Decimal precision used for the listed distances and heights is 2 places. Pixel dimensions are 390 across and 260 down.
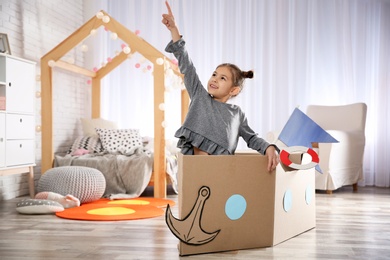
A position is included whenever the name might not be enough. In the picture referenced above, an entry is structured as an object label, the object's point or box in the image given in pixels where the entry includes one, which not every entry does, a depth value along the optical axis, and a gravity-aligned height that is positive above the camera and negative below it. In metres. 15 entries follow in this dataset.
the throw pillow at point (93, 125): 5.05 -0.04
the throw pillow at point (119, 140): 4.66 -0.18
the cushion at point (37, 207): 3.25 -0.55
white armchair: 4.53 -0.23
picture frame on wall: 3.88 +0.59
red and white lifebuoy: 2.28 -0.17
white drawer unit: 3.65 +0.03
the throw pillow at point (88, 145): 4.70 -0.23
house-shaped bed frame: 4.18 +0.31
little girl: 2.23 +0.02
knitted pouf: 3.67 -0.44
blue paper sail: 2.59 -0.06
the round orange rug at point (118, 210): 3.12 -0.59
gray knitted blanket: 4.16 -0.41
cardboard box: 2.06 -0.34
